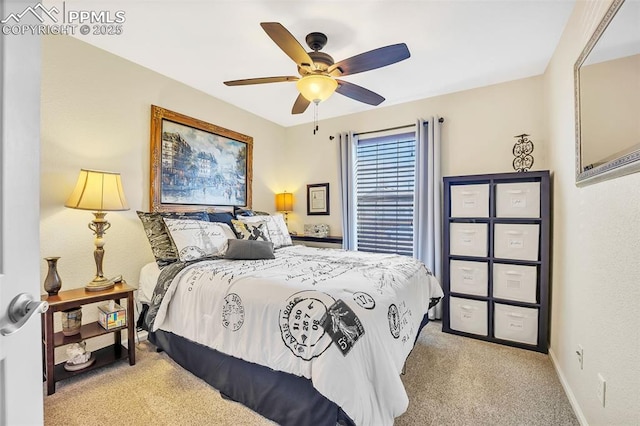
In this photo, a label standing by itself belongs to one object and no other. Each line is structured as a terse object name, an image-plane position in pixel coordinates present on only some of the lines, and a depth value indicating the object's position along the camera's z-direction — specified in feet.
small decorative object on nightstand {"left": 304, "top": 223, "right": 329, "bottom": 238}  13.41
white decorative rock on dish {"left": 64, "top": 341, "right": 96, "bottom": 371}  6.79
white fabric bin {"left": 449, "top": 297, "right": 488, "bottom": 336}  9.09
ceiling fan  5.89
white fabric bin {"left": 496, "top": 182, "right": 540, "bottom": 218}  8.40
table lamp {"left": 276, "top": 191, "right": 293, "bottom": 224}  14.06
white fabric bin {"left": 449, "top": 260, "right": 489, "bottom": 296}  9.15
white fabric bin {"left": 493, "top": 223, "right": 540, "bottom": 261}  8.43
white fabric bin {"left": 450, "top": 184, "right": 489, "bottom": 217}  9.16
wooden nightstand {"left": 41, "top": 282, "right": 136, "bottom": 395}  6.08
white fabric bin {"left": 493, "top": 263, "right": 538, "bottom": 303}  8.44
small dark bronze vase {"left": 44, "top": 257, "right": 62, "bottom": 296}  6.47
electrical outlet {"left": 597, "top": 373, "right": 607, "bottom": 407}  4.50
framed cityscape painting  9.35
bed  4.42
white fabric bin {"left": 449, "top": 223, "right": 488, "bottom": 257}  9.19
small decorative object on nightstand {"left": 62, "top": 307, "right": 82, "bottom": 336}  6.71
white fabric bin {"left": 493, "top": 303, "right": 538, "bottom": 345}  8.38
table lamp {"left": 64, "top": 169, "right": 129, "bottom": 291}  6.90
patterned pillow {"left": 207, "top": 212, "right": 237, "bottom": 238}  9.85
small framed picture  13.82
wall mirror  3.59
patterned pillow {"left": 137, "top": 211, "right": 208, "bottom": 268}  7.94
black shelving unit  8.32
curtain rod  10.93
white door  1.92
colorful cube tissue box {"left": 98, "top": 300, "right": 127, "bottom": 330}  7.17
